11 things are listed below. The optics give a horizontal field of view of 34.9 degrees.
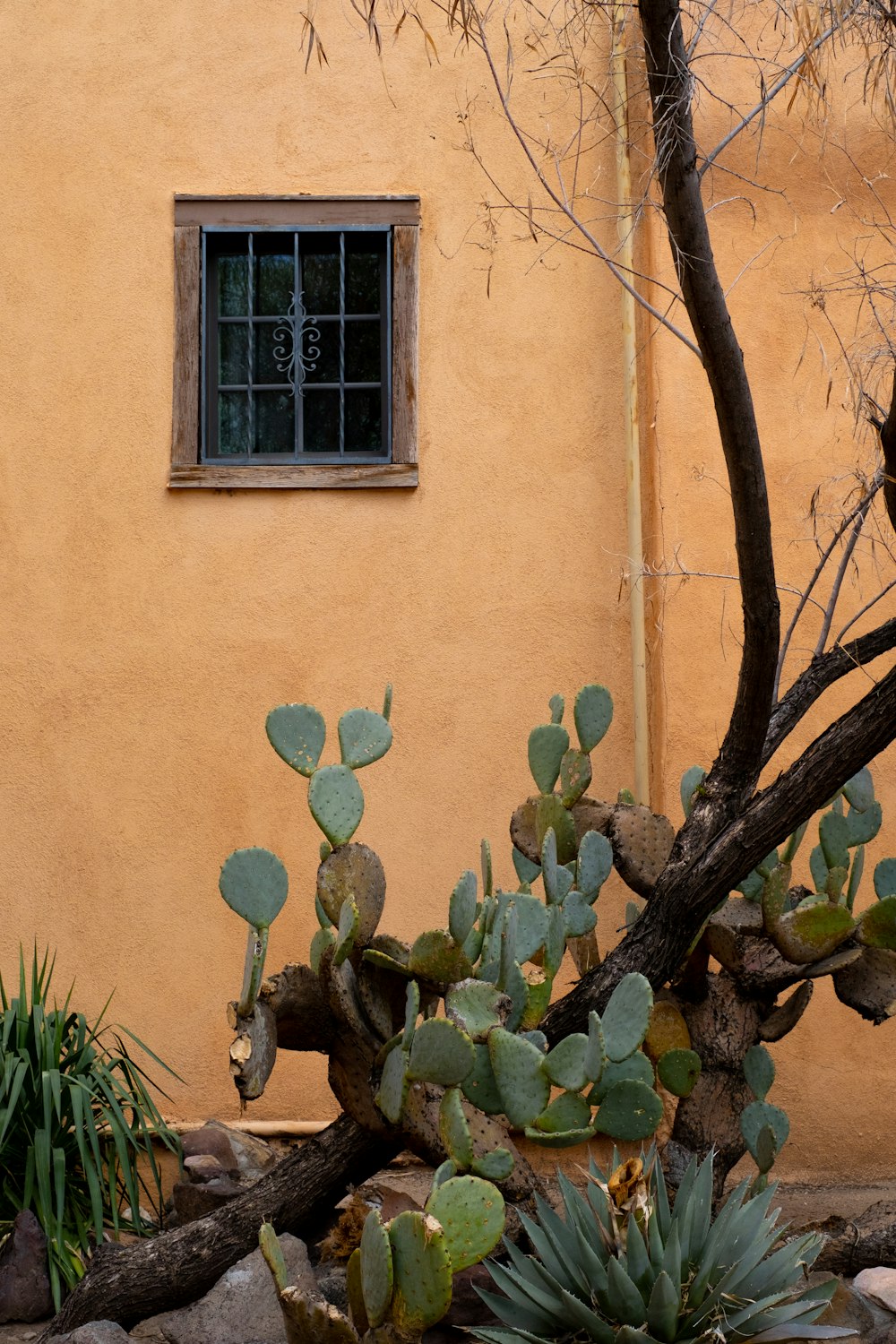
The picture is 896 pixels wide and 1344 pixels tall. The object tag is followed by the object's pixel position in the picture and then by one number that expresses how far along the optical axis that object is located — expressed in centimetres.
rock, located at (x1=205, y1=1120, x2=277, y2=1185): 483
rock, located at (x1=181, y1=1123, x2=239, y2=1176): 484
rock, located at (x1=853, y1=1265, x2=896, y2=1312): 377
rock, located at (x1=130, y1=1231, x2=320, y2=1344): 354
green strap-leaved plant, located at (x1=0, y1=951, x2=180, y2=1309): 428
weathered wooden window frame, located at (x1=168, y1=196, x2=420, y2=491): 565
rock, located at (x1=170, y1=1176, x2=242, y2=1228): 443
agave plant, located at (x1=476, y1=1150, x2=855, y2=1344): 304
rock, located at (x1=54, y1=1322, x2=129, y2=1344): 337
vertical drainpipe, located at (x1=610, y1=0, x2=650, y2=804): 544
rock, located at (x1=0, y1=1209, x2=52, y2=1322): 411
